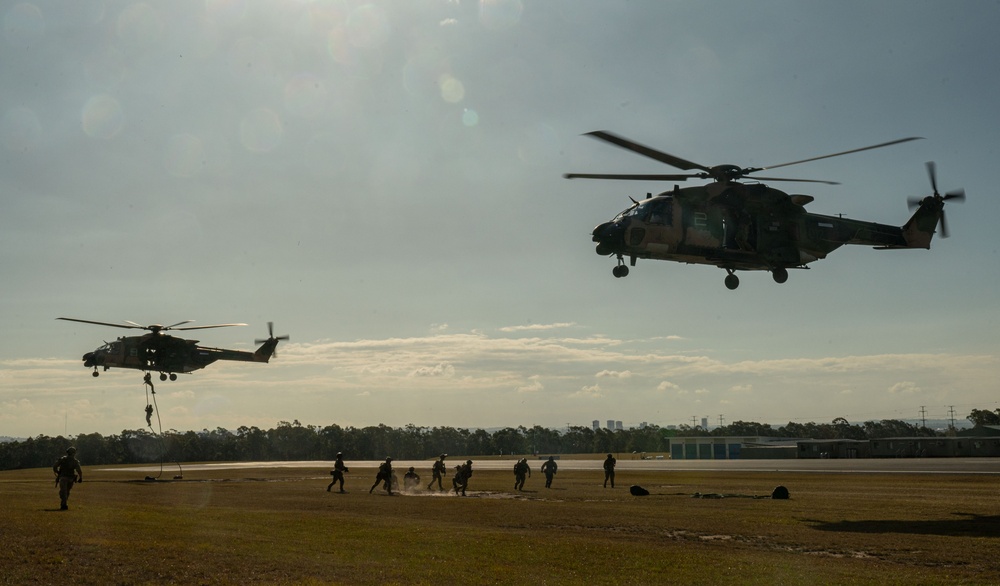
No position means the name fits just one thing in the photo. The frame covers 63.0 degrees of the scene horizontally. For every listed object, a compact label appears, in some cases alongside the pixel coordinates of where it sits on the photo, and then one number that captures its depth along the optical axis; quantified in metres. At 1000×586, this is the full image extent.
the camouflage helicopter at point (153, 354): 58.44
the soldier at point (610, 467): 42.16
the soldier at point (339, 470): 39.19
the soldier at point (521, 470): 41.44
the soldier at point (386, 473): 38.16
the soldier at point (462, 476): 38.69
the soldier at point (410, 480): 42.06
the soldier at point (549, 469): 42.56
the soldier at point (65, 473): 25.41
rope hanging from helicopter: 55.71
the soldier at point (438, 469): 42.58
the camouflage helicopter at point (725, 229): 29.16
